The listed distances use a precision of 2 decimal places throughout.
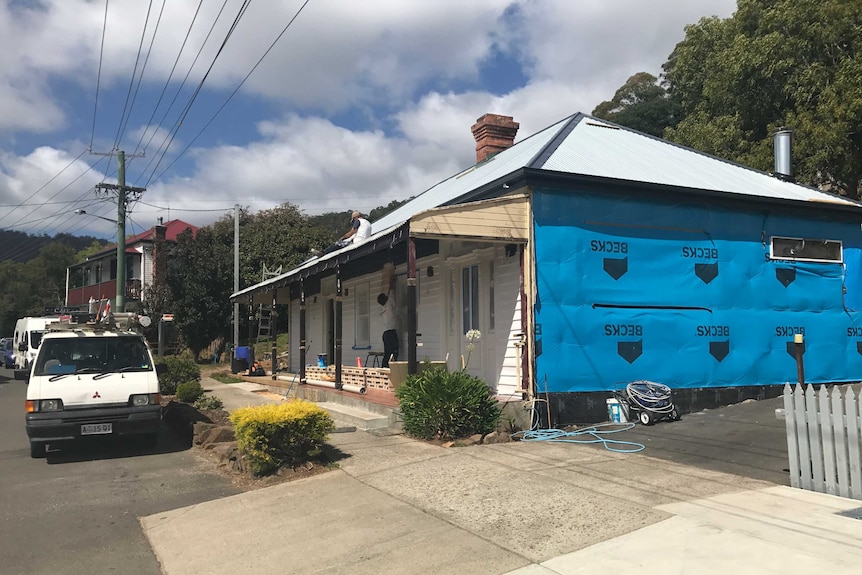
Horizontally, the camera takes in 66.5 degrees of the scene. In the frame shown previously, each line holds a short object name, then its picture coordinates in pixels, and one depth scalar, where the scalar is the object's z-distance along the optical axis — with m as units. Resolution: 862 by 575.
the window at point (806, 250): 12.13
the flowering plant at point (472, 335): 10.10
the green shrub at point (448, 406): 8.77
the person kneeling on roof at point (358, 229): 15.27
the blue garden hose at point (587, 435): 8.57
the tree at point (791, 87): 17.02
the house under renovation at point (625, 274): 10.09
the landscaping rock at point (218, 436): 9.50
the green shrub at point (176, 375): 16.84
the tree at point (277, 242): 38.03
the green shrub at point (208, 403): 13.86
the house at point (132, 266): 41.97
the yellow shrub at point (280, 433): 7.41
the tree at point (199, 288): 32.44
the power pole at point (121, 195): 26.97
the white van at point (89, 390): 8.92
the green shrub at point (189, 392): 14.58
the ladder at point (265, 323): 24.81
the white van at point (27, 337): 26.48
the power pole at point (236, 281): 27.15
